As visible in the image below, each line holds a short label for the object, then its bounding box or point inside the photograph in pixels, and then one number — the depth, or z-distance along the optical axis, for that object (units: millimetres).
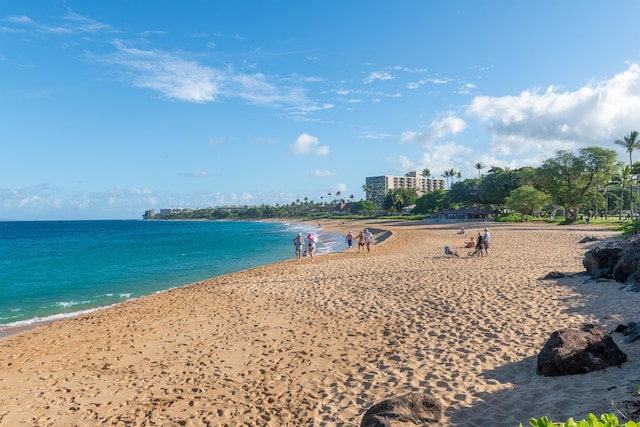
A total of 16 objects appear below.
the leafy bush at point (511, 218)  62212
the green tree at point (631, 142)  58275
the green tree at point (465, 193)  93481
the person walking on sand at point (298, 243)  26969
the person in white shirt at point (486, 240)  22075
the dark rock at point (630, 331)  6802
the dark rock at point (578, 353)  5809
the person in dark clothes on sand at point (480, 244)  21875
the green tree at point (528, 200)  60062
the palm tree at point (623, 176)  60581
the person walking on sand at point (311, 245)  26456
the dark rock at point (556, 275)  13883
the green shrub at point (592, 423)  2098
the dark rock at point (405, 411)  4539
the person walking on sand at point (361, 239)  28027
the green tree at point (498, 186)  79688
